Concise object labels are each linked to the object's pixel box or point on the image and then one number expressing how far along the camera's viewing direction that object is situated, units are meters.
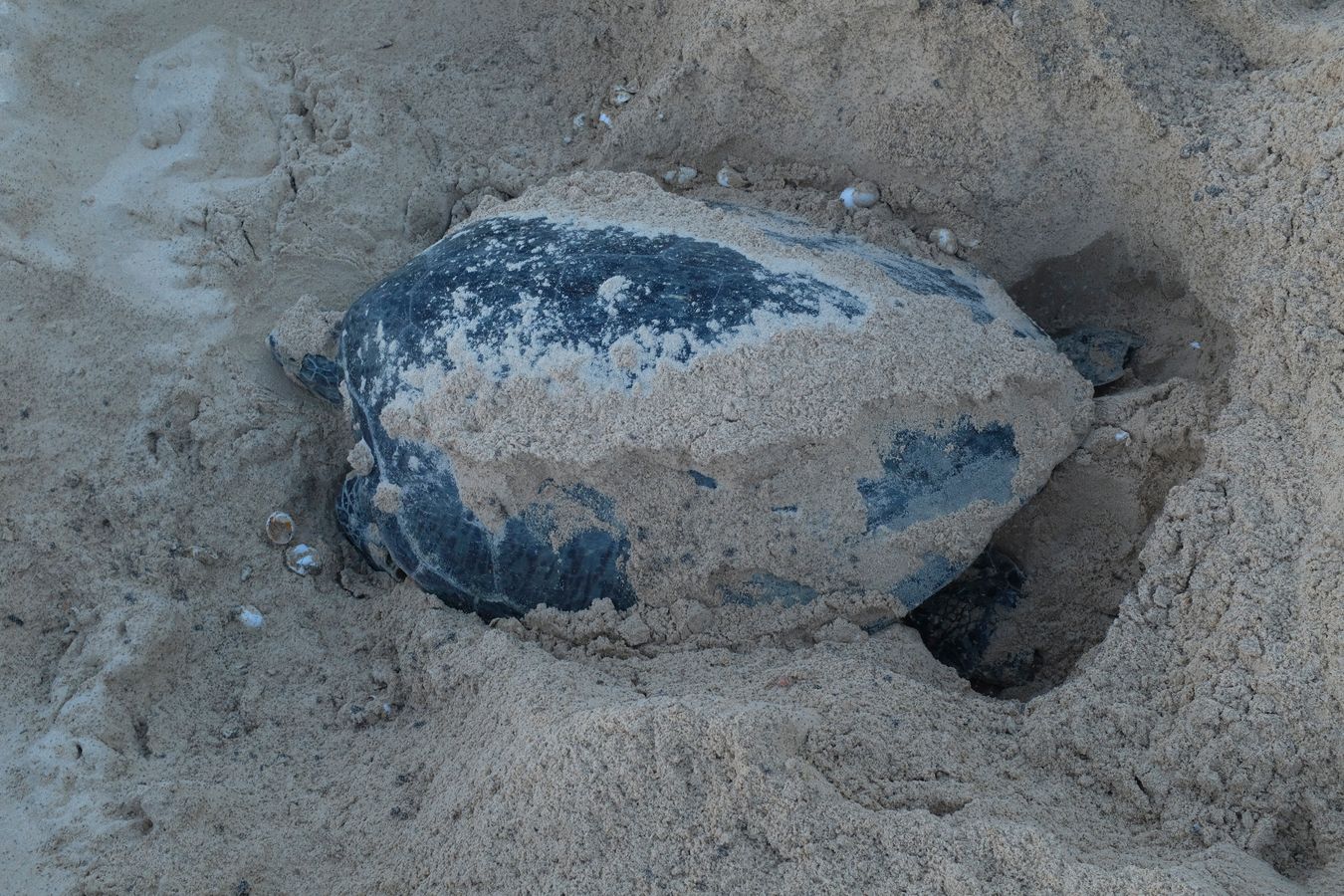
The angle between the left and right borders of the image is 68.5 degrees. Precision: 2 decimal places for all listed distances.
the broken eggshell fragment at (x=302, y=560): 2.40
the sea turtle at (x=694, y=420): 2.04
